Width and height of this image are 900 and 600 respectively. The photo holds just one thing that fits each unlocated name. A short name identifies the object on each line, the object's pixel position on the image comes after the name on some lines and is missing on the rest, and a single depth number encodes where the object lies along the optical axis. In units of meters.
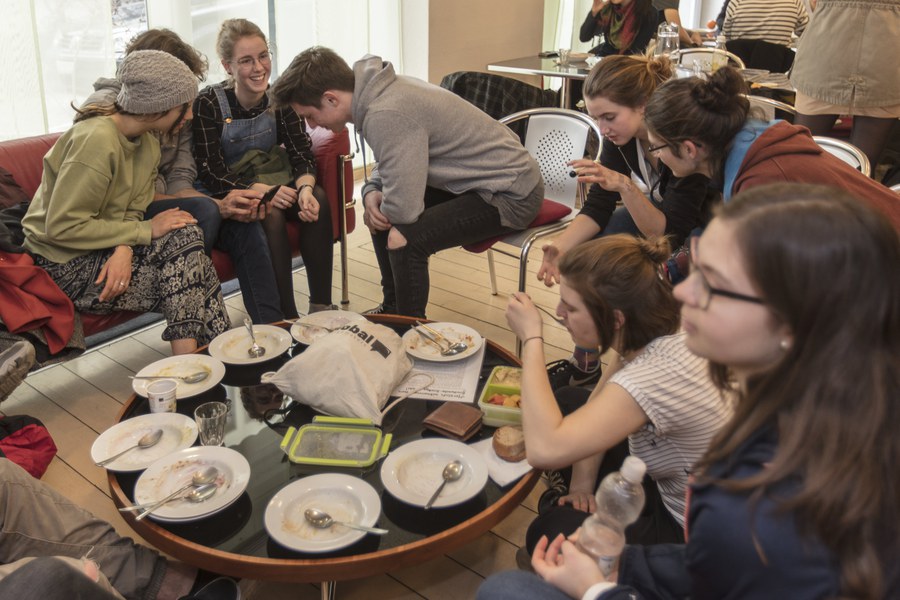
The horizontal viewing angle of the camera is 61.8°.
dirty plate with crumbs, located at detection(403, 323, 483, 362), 2.03
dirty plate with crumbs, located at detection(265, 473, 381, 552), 1.41
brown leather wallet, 1.71
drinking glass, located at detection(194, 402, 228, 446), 1.70
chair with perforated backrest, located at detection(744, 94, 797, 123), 2.96
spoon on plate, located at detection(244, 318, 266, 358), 2.05
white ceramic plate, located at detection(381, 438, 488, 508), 1.52
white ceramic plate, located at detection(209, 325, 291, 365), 2.04
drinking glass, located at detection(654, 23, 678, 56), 4.09
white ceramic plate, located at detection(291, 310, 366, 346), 2.12
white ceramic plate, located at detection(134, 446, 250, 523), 1.46
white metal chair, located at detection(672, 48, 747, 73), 4.00
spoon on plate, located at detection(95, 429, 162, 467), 1.68
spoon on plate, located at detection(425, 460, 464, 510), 1.56
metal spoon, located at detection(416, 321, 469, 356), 2.06
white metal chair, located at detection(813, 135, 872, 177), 2.38
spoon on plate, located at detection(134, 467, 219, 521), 1.50
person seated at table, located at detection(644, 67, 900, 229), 1.84
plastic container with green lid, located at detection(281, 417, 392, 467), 1.64
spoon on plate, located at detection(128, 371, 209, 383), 1.93
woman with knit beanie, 2.36
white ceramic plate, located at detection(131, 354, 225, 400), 1.89
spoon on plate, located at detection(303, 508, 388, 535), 1.45
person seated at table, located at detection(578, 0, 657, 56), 4.92
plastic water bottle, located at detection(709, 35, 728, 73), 3.97
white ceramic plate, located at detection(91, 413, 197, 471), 1.63
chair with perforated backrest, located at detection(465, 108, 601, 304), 2.78
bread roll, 1.63
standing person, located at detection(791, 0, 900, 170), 3.00
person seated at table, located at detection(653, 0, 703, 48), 4.83
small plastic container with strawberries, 1.75
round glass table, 1.38
